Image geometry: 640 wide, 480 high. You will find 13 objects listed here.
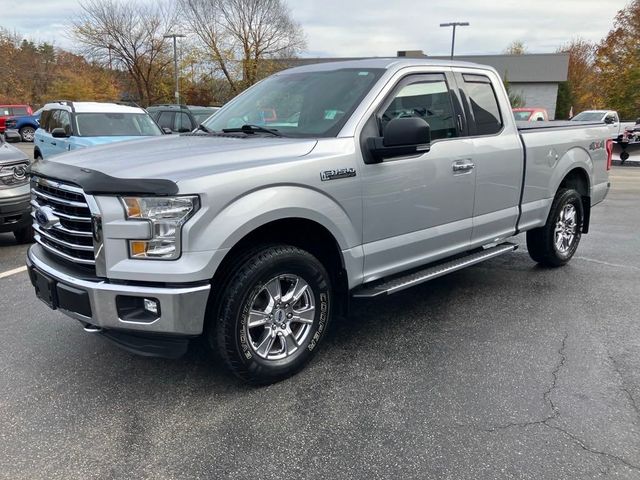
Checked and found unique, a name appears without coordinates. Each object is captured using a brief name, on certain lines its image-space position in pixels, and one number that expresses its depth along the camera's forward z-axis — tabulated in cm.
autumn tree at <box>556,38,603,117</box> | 5009
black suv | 1530
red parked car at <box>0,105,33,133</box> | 2964
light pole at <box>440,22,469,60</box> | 3978
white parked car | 2411
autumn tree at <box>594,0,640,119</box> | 3541
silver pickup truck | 282
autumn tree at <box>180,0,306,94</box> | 3750
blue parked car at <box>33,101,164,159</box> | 970
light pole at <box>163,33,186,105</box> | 3431
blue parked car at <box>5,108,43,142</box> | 2770
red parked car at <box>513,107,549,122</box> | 2078
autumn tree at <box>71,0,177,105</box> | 3394
